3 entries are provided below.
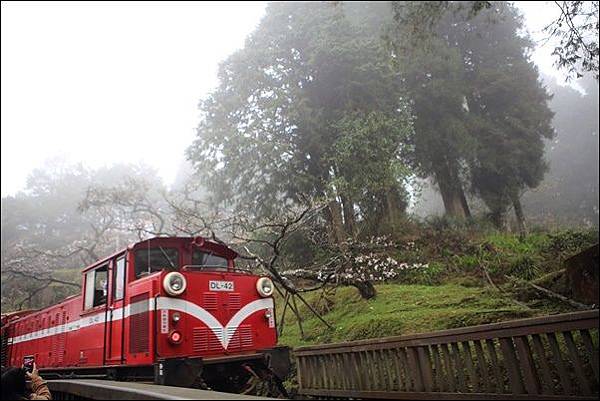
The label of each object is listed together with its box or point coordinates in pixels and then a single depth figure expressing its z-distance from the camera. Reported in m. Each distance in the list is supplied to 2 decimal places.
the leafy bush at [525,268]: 10.27
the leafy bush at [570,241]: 11.44
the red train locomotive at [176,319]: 5.83
